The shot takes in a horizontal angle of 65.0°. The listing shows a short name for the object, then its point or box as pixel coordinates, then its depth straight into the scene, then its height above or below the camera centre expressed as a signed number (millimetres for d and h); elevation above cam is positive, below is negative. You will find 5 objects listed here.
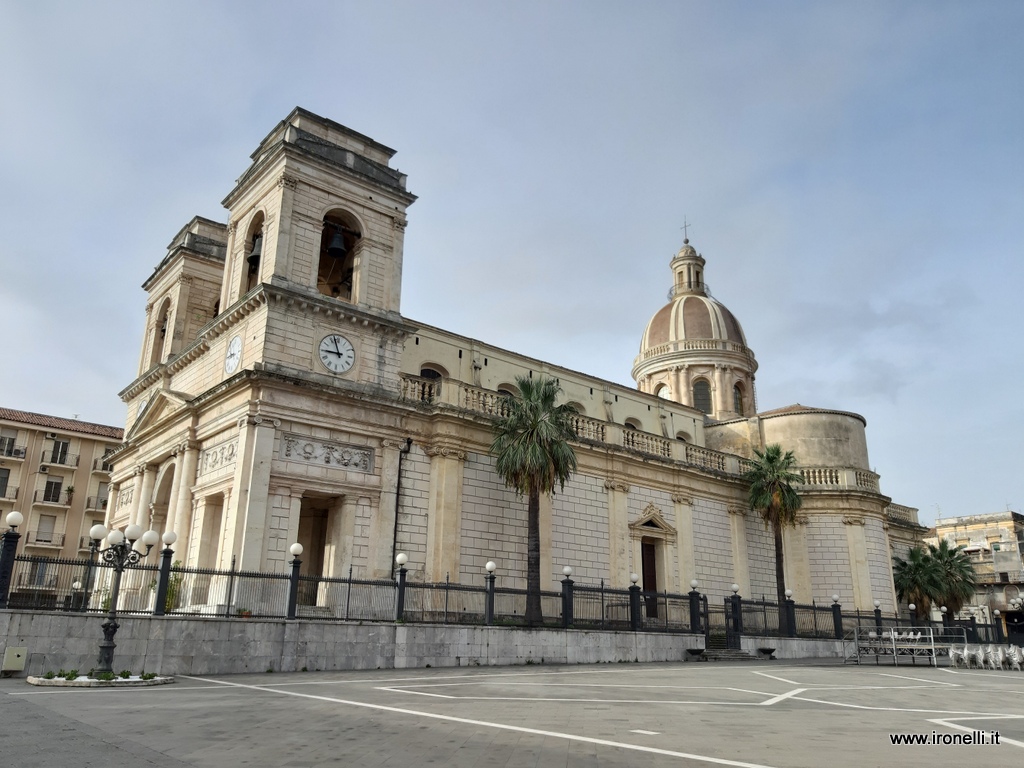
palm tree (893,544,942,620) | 44312 +2402
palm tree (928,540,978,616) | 44812 +2679
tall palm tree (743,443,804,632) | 35625 +5608
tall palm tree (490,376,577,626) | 26047 +5282
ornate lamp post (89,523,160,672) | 15617 +1039
